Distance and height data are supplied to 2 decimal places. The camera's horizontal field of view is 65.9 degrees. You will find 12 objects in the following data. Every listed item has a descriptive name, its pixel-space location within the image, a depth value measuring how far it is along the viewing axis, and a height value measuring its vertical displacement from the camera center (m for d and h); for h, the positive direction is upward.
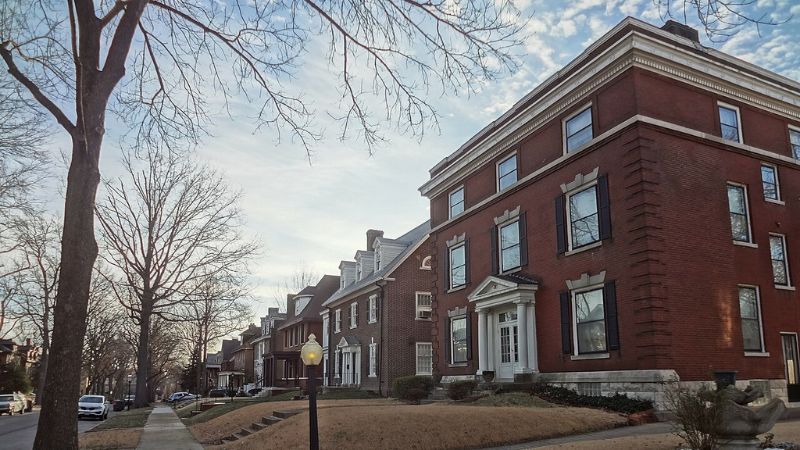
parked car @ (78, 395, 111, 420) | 33.25 -2.90
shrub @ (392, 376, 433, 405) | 22.56 -1.42
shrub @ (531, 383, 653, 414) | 15.27 -1.39
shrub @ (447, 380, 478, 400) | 20.00 -1.30
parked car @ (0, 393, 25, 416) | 38.56 -3.16
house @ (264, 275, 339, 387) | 52.97 +1.79
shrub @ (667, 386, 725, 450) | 8.70 -0.99
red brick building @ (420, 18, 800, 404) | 16.20 +3.55
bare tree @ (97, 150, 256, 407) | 35.38 +5.52
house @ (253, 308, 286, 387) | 67.94 +1.09
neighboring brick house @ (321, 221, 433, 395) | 34.19 +1.73
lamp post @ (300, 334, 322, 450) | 9.60 -0.20
